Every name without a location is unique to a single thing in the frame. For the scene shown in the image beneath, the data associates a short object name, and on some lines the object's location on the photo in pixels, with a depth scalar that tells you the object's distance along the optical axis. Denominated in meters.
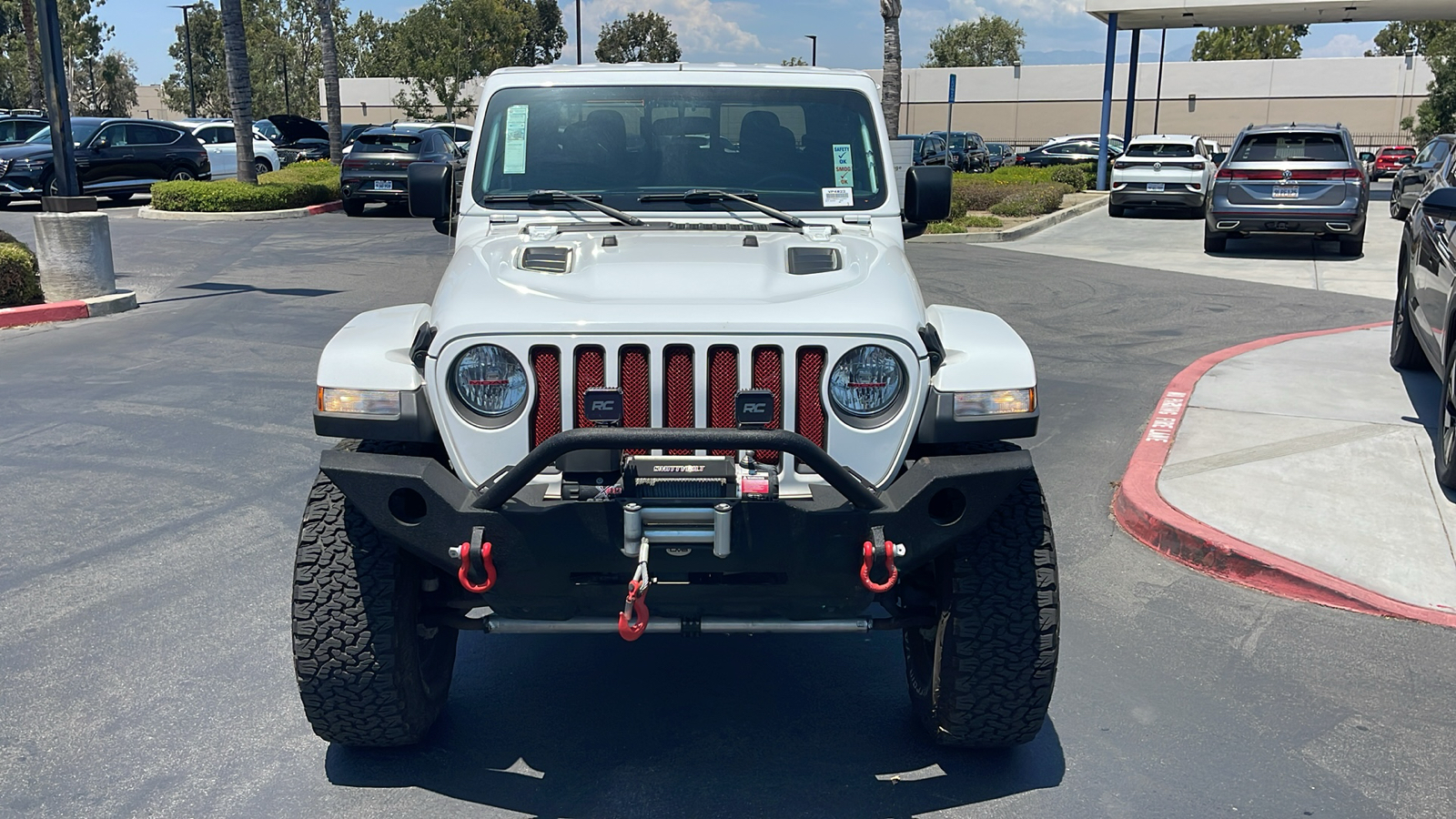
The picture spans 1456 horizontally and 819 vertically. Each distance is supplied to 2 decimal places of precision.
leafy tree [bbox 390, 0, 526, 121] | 50.12
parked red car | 30.81
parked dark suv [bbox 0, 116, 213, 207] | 22.38
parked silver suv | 16.11
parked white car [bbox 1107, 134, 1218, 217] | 22.42
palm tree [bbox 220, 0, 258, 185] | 22.31
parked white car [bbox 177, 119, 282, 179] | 28.36
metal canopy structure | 28.22
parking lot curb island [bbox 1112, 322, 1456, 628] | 5.08
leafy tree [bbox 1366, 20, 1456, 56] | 103.04
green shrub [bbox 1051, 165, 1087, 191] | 28.97
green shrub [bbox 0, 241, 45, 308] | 11.92
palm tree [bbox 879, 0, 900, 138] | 25.42
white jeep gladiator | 3.23
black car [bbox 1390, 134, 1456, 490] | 6.34
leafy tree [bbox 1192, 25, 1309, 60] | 82.31
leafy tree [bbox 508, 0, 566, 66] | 80.81
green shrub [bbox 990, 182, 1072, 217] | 21.83
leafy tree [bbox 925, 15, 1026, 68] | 97.94
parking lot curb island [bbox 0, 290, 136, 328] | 11.59
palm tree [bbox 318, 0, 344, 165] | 29.45
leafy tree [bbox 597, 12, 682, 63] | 93.50
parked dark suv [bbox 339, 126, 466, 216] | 22.38
